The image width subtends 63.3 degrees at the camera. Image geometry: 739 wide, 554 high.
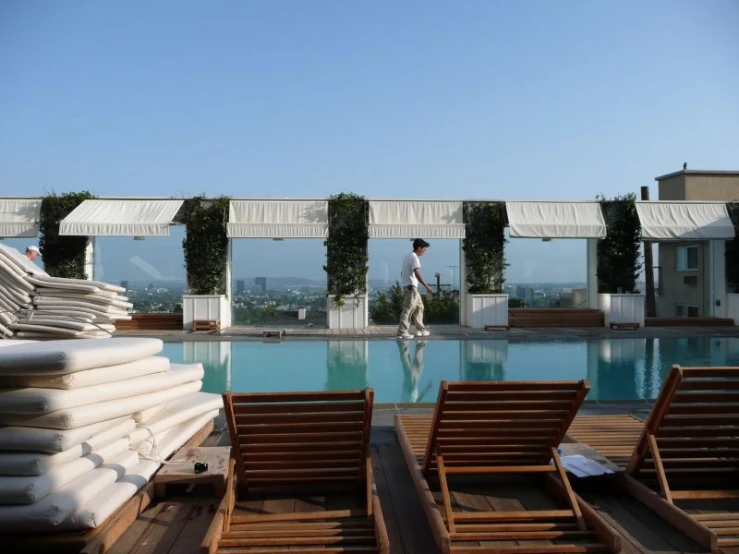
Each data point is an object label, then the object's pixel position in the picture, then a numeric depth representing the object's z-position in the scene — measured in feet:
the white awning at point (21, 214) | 40.27
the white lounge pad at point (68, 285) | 12.28
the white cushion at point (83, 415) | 7.84
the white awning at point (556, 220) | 40.63
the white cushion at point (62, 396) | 7.70
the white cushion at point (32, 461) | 7.55
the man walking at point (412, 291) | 35.35
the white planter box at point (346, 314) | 40.73
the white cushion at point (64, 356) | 7.61
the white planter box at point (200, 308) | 39.40
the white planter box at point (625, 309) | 41.14
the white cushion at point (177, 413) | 10.11
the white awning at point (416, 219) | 40.47
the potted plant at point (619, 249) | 42.50
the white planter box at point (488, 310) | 40.47
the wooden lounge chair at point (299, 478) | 7.42
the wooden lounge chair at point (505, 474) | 7.61
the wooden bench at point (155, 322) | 40.06
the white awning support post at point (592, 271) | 43.14
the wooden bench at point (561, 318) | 41.78
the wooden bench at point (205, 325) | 38.47
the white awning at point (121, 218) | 38.42
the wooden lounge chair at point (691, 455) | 8.41
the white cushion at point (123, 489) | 7.46
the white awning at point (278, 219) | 39.99
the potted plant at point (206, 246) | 40.68
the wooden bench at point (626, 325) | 39.78
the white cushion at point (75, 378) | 8.05
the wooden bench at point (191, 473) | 9.30
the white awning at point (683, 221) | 42.11
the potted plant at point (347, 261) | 40.78
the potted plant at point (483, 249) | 41.52
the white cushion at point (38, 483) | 7.32
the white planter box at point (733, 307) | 42.73
